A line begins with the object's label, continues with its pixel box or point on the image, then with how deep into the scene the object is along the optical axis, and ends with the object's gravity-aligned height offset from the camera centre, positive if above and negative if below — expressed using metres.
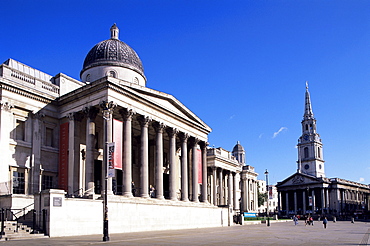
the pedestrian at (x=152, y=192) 43.73 -1.90
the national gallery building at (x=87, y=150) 30.47 +2.46
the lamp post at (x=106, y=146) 23.22 +2.09
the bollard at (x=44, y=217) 26.17 -2.73
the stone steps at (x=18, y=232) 23.83 -3.53
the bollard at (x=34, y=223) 26.08 -3.11
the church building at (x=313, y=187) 135.50 -5.33
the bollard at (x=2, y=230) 23.62 -3.25
